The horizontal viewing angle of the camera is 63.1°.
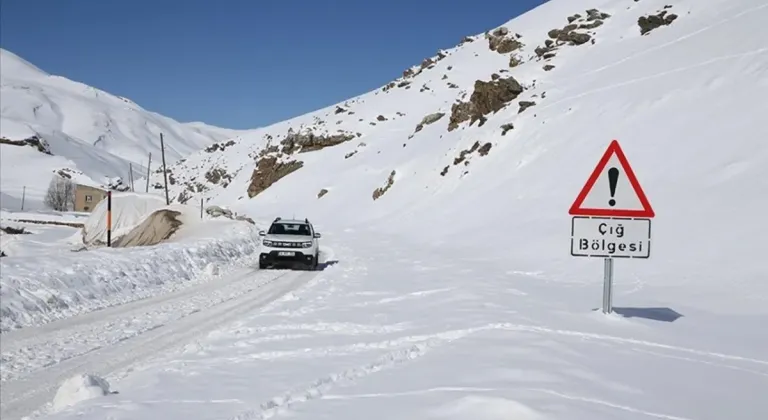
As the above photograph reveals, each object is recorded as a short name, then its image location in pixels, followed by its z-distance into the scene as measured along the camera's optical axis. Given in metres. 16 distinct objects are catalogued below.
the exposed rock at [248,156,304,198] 83.62
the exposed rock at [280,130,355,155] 89.12
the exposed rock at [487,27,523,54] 89.64
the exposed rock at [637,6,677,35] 47.98
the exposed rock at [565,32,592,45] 60.44
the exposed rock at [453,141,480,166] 41.09
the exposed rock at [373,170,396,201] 52.38
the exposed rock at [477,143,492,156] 39.22
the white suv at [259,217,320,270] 19.27
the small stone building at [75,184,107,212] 123.31
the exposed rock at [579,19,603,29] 63.98
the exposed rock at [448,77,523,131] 47.88
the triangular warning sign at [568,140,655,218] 8.25
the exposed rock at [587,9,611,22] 65.88
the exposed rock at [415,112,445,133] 69.61
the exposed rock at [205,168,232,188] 109.33
